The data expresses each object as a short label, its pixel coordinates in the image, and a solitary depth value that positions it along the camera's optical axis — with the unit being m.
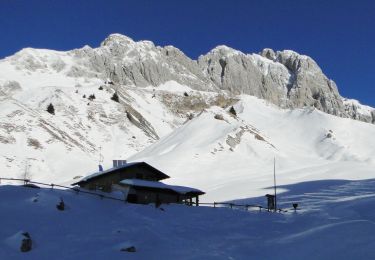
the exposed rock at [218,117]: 122.47
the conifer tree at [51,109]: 127.45
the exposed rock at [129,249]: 28.17
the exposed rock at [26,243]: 26.67
